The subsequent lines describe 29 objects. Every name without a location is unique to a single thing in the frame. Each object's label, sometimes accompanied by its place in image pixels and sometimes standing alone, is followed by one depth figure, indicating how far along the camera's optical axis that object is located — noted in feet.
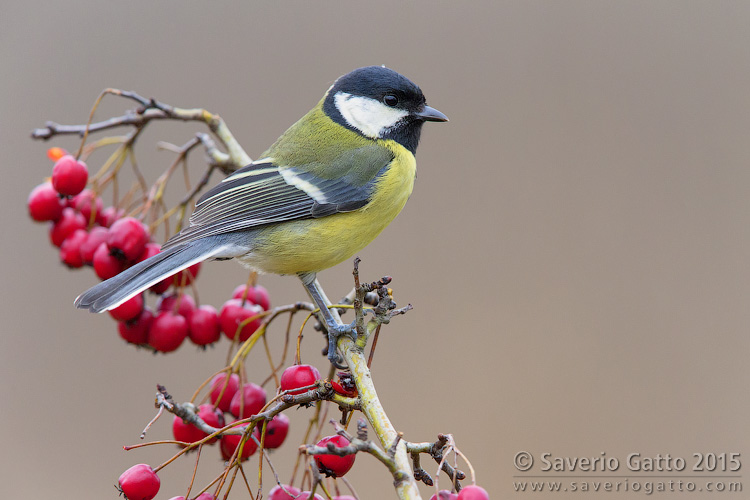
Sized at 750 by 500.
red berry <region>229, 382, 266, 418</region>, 12.04
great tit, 13.67
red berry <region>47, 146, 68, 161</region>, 14.65
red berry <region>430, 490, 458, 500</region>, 8.01
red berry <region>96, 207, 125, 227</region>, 14.57
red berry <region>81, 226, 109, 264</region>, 13.74
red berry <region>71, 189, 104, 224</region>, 14.47
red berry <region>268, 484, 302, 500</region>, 9.86
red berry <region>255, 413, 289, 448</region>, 11.46
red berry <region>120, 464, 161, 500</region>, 9.47
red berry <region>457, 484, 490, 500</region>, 7.54
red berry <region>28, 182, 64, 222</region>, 14.29
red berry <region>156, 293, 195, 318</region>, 13.71
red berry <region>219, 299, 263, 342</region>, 13.42
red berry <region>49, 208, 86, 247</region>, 14.24
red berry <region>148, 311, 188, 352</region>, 13.29
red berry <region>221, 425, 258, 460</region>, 10.67
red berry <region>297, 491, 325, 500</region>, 9.13
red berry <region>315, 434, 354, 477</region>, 8.93
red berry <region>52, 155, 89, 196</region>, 13.38
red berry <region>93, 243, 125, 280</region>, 13.32
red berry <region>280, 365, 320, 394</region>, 10.23
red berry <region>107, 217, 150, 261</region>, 13.15
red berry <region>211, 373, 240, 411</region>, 12.42
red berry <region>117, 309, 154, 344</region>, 13.56
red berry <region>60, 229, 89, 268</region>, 13.93
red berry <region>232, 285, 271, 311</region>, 14.29
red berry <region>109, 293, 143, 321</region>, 13.07
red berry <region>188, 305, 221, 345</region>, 13.67
